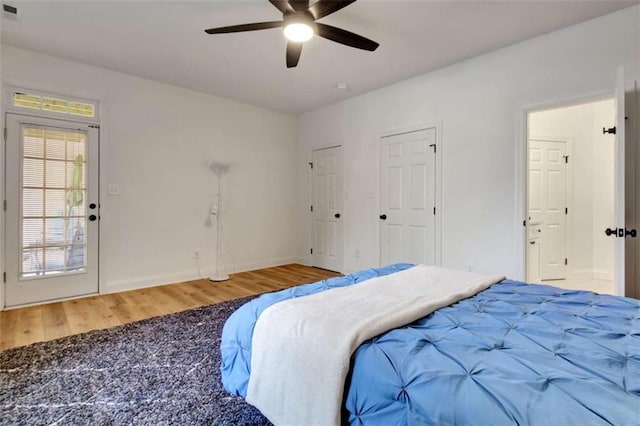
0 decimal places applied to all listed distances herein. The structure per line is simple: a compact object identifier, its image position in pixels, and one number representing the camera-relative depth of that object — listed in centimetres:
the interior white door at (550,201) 432
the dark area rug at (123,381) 160
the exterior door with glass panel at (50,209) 323
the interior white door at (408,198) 391
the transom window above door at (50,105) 324
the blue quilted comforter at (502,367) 81
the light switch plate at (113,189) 380
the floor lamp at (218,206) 466
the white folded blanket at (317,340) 114
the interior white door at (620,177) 225
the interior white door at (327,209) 504
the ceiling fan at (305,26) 213
